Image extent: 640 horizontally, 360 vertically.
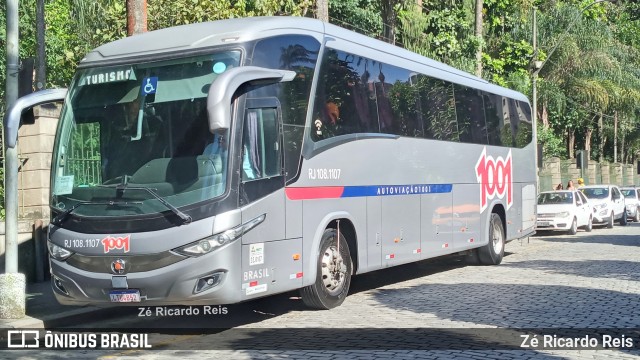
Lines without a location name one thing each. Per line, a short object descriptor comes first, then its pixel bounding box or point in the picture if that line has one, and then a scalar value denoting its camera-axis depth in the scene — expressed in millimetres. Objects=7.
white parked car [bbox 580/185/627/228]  33719
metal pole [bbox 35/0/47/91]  24953
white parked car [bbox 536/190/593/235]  29141
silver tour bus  9508
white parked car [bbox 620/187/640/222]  40575
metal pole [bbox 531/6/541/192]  32162
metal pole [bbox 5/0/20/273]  11328
